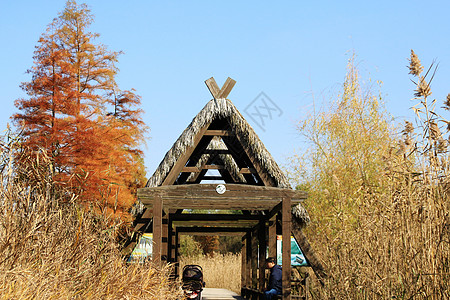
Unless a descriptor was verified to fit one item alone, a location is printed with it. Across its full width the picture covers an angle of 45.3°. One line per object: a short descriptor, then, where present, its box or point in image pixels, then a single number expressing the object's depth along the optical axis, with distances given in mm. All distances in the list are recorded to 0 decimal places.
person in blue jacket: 9680
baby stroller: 10898
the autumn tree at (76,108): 18938
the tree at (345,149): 14492
